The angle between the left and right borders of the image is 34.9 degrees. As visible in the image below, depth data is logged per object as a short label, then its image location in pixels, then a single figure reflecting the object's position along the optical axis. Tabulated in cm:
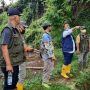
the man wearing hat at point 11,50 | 258
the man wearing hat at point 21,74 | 312
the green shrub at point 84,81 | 353
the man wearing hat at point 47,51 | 367
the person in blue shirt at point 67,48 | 434
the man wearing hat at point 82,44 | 444
